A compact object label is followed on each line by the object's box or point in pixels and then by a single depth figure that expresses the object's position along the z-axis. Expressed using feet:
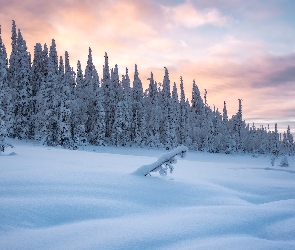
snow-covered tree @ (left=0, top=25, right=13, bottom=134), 49.76
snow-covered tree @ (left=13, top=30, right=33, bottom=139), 114.83
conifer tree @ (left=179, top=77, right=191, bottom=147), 181.72
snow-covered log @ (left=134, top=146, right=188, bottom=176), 21.04
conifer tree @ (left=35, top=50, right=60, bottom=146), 104.47
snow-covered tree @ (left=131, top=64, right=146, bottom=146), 152.97
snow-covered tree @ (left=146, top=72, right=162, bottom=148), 151.53
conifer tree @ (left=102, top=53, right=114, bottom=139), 150.10
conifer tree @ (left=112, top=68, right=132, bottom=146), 141.38
